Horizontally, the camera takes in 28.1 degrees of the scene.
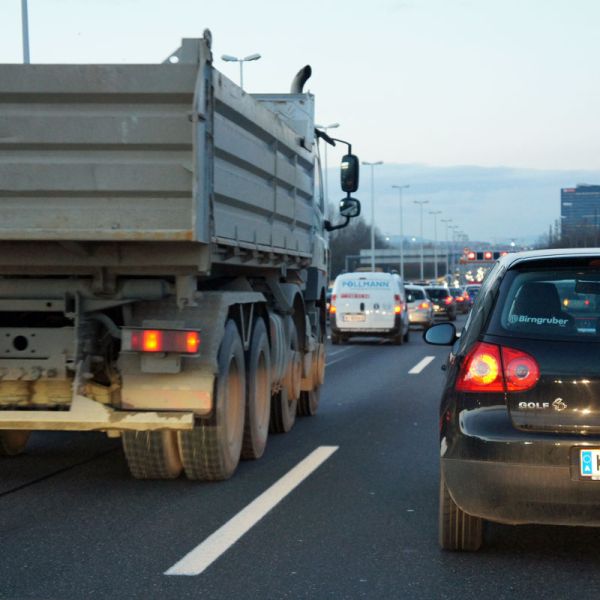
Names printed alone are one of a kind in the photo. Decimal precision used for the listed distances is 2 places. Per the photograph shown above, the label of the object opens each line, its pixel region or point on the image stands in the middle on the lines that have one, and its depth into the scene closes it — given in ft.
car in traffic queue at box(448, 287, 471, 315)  198.09
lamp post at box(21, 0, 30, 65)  73.97
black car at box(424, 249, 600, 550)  16.98
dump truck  22.41
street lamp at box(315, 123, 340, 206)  44.46
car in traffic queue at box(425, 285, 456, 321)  155.74
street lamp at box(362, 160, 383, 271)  297.74
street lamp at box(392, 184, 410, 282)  354.13
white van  100.12
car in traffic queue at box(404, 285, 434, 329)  128.36
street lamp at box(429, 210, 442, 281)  490.08
